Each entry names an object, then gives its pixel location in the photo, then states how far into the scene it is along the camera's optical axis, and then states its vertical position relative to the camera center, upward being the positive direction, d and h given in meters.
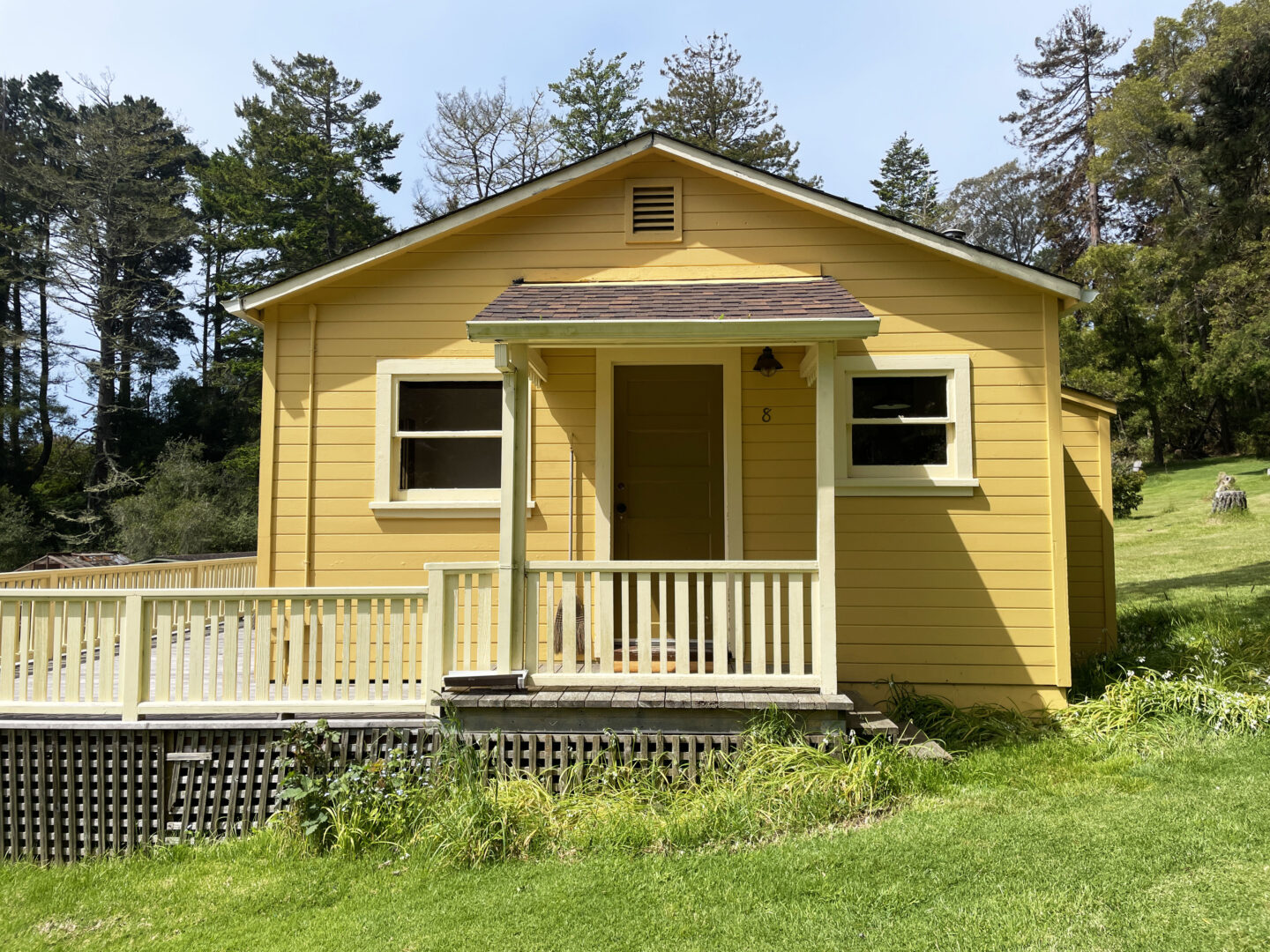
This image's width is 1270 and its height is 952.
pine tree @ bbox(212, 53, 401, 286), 27.20 +12.66
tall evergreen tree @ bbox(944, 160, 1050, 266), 38.06 +15.72
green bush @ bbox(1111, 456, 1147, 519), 16.58 +0.68
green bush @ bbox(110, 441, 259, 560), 20.80 +0.22
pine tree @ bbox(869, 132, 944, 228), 34.66 +15.20
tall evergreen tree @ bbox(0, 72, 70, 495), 26.23 +8.41
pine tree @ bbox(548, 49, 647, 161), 25.61 +13.90
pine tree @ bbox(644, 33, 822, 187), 26.39 +14.11
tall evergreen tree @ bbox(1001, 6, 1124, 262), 32.19 +18.06
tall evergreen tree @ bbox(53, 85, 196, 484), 26.81 +9.66
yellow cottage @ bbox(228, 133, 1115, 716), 6.36 +0.84
